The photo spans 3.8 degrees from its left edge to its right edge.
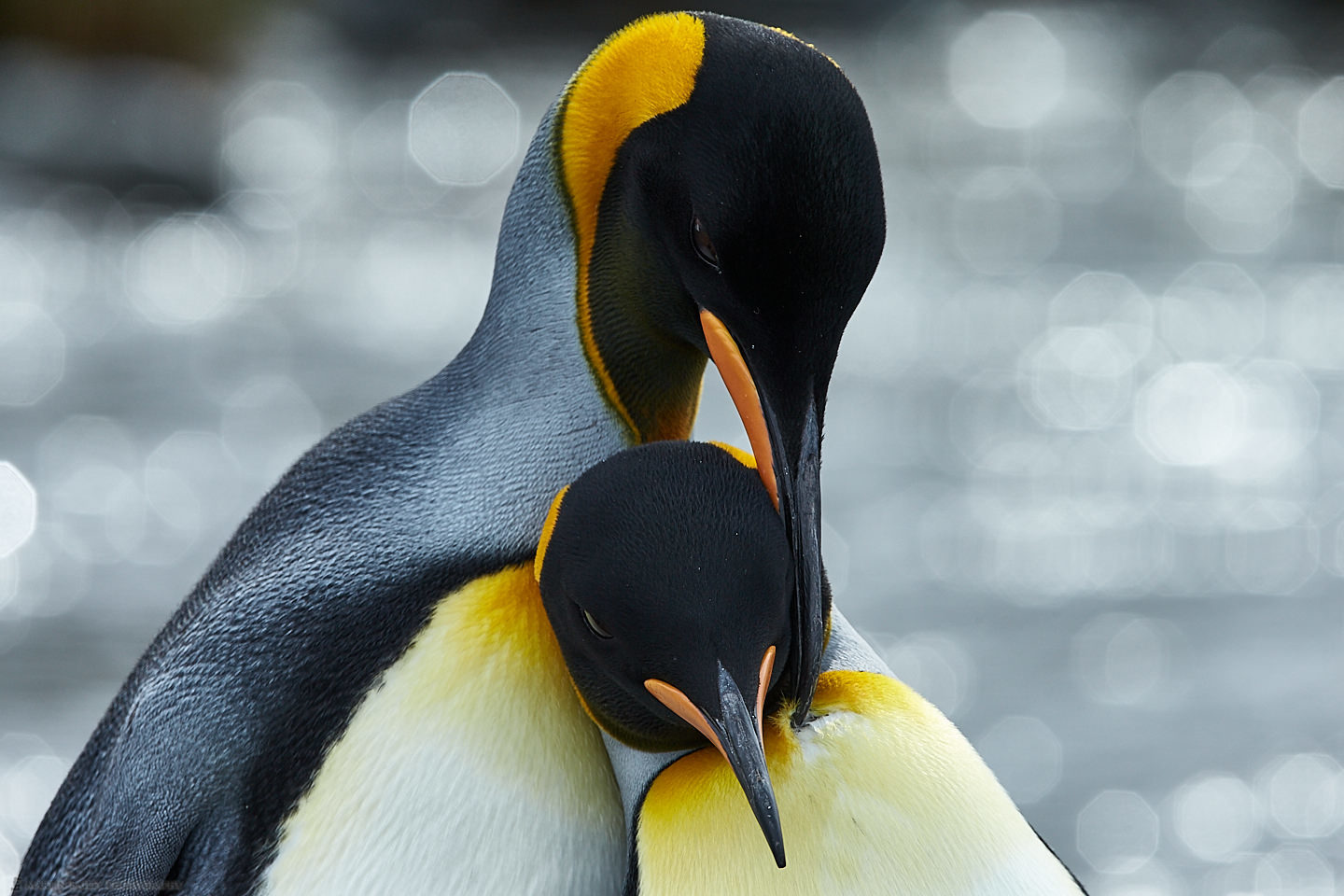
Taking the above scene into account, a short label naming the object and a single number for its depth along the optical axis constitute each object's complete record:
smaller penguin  5.97
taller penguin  5.99
